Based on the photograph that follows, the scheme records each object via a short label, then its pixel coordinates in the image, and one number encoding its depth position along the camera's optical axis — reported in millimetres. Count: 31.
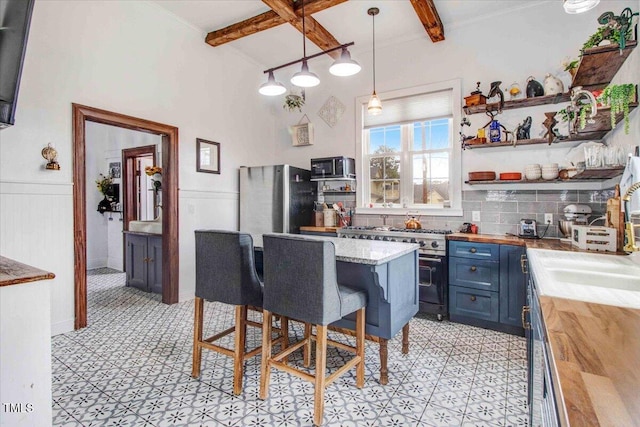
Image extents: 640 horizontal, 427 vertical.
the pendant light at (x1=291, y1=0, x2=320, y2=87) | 2727
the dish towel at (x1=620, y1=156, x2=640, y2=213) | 1846
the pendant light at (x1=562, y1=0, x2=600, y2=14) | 1662
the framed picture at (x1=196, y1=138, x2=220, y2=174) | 4223
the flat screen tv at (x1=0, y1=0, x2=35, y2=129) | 1329
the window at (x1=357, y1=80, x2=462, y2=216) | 4027
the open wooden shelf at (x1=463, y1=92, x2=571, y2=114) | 3154
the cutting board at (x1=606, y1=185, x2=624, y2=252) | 2209
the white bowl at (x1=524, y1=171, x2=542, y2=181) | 3322
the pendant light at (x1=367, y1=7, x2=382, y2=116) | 3381
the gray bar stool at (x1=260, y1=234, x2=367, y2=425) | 1791
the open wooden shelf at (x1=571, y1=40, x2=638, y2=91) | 1883
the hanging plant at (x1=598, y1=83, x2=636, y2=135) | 1928
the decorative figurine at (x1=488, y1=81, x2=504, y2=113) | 3416
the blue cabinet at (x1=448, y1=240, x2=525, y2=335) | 3020
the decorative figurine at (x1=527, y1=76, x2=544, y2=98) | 3301
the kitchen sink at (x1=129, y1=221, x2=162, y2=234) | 4239
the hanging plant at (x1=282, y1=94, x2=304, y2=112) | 4868
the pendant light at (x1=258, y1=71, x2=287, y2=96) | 2938
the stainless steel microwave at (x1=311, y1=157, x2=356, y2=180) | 4441
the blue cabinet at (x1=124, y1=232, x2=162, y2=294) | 4262
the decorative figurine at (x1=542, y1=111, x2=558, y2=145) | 3105
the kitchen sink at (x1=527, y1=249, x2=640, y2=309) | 1230
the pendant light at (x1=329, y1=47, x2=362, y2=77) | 2594
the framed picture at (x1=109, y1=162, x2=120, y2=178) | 5975
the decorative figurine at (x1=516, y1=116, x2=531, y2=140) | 3404
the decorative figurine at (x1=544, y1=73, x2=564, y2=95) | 3201
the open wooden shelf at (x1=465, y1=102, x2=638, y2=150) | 2150
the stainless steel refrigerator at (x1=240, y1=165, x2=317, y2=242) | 4348
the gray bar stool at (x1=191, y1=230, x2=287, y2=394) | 2100
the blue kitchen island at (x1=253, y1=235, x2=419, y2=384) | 2068
